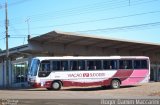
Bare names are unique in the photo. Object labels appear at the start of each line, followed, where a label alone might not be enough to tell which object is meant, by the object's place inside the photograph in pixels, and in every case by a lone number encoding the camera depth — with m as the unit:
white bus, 21.36
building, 26.47
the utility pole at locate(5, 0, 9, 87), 28.84
